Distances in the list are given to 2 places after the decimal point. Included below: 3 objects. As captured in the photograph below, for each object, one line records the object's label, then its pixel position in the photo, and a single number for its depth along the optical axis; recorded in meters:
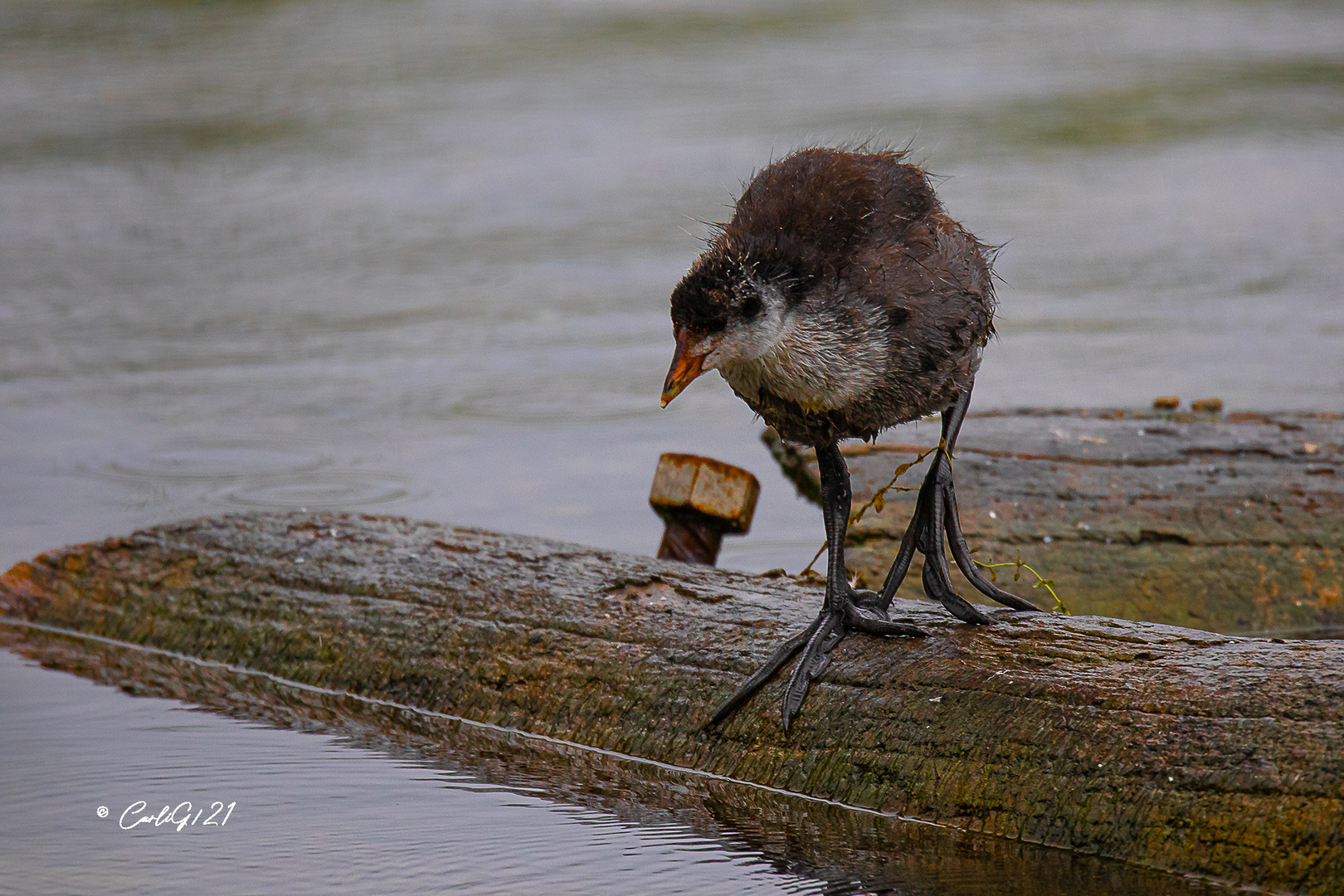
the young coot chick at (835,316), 7.42
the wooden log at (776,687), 6.66
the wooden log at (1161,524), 10.20
